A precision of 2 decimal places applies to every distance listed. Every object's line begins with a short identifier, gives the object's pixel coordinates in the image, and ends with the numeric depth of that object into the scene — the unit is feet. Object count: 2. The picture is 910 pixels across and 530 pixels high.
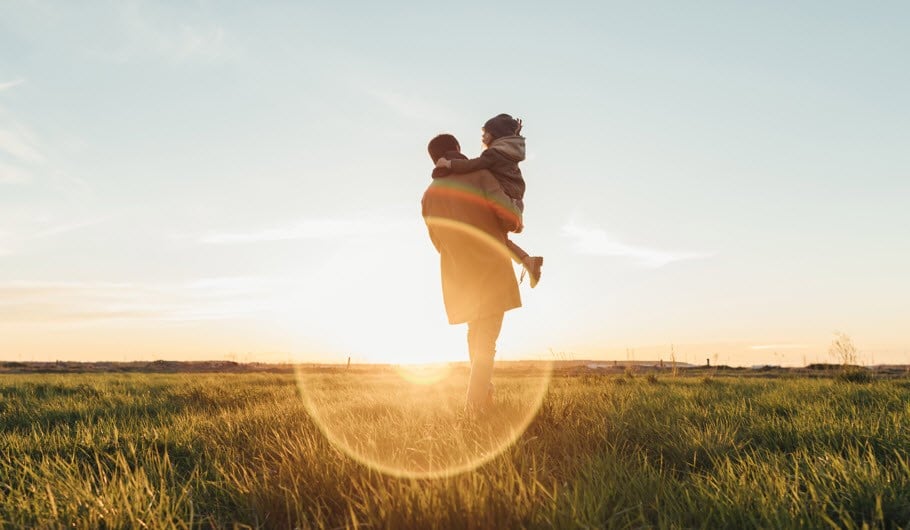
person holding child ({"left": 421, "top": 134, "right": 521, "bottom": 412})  15.29
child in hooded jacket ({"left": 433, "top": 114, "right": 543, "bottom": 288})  15.12
